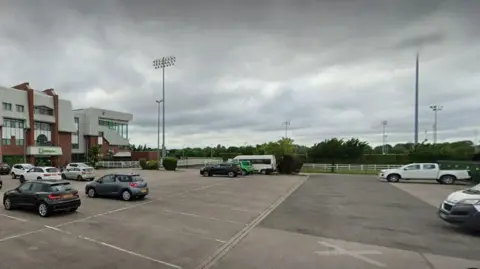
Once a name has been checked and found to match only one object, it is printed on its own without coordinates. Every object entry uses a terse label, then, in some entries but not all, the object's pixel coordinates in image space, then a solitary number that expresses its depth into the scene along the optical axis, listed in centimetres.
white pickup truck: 3089
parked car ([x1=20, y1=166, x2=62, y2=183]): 2989
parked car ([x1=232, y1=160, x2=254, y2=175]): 4408
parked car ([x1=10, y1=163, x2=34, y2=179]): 3544
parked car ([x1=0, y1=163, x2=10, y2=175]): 4277
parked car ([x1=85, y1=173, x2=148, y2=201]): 1834
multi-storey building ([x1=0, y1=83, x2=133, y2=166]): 5291
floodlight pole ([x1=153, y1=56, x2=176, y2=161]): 5505
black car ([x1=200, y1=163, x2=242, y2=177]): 4016
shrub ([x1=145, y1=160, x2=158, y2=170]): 5584
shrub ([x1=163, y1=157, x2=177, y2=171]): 5488
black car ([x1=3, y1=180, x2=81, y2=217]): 1319
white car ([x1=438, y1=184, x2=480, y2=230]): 1028
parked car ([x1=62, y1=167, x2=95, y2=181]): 3372
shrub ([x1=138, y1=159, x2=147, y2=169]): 5704
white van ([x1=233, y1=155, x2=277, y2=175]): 4684
